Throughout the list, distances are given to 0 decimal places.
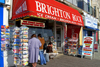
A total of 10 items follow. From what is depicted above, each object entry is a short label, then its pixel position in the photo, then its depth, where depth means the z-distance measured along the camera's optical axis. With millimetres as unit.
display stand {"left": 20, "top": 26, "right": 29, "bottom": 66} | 5133
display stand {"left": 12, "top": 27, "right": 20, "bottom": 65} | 5289
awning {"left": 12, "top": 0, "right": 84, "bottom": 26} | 4996
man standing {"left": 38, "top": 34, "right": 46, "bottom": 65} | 6121
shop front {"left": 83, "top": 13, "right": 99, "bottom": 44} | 12188
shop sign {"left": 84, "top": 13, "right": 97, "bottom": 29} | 12183
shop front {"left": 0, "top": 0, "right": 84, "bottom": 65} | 5168
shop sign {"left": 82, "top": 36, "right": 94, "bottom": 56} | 7855
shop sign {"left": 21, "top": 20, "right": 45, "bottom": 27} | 6573
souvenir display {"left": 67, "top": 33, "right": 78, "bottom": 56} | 8758
